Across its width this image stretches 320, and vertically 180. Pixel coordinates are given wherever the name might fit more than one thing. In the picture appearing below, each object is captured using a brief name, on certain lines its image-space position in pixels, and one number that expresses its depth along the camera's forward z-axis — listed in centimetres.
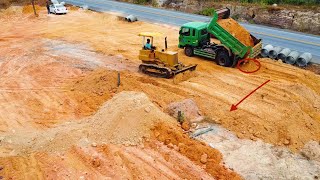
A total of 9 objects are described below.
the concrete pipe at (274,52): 2356
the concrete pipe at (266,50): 2382
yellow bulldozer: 2027
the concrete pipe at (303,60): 2253
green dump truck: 2166
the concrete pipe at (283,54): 2317
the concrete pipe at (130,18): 3519
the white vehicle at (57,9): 3862
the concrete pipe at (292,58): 2272
